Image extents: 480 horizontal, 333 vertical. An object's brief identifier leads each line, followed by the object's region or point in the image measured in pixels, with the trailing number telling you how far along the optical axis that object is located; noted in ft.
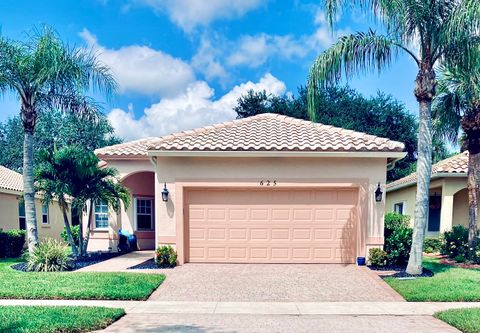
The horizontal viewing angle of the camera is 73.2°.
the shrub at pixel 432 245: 46.61
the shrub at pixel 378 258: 32.71
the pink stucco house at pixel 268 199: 33.58
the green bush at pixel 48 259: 32.14
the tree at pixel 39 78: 32.40
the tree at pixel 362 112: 92.43
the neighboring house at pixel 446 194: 45.75
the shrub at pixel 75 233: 53.47
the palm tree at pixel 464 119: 37.24
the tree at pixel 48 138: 111.55
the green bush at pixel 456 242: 39.63
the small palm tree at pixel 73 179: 37.47
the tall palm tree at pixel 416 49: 27.25
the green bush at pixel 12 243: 44.57
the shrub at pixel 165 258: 33.40
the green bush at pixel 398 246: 33.19
